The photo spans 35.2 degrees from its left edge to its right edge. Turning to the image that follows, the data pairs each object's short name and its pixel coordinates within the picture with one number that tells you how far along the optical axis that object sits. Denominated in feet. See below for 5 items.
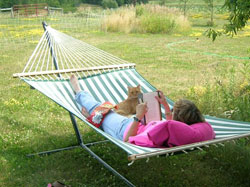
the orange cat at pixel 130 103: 10.63
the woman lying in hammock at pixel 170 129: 7.20
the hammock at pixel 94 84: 8.35
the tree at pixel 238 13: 10.03
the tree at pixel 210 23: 46.99
